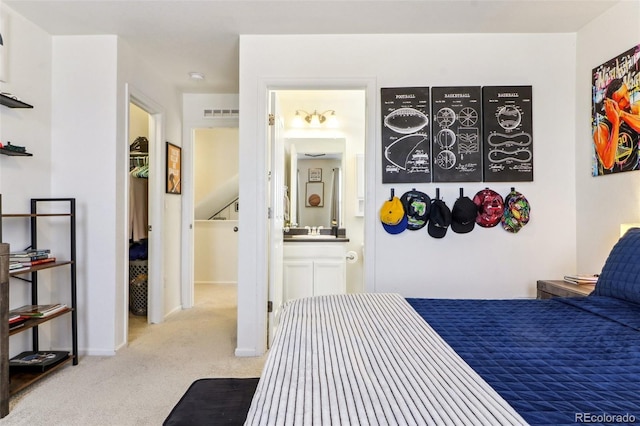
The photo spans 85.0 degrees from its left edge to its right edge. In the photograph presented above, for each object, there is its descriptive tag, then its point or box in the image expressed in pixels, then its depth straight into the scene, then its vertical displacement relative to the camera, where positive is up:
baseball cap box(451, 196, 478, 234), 2.53 -0.01
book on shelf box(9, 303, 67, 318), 2.17 -0.62
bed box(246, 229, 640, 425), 0.69 -0.39
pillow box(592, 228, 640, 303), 1.48 -0.26
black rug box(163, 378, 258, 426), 1.17 -0.70
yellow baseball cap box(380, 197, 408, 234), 2.54 -0.02
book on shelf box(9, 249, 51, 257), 2.15 -0.25
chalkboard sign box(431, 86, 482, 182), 2.57 +0.59
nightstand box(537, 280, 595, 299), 1.98 -0.45
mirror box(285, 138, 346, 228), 3.91 +0.37
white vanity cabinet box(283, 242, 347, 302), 3.45 -0.56
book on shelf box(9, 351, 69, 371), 2.23 -0.96
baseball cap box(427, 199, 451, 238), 2.53 -0.04
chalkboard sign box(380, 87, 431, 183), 2.59 +0.58
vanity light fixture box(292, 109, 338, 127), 3.84 +1.05
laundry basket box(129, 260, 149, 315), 3.70 -0.74
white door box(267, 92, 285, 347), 2.76 -0.03
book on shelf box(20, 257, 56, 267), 2.15 -0.31
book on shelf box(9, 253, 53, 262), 2.11 -0.28
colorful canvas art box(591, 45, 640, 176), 2.05 +0.62
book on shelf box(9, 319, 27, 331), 2.05 -0.67
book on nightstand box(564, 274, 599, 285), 2.14 -0.41
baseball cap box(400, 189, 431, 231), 2.57 +0.05
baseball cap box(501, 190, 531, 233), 2.56 +0.02
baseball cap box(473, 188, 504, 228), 2.55 +0.05
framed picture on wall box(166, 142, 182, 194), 3.62 +0.47
